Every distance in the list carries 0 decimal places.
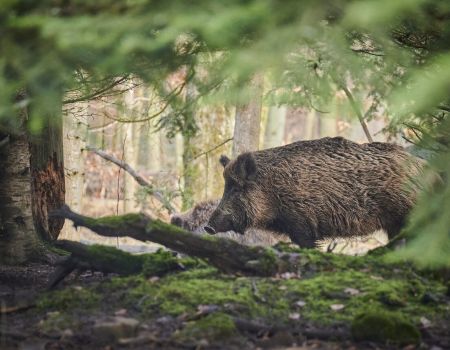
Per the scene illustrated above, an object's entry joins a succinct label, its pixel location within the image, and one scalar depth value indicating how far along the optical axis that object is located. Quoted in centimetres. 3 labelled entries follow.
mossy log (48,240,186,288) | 1216
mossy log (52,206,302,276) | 1154
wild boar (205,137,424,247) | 1952
